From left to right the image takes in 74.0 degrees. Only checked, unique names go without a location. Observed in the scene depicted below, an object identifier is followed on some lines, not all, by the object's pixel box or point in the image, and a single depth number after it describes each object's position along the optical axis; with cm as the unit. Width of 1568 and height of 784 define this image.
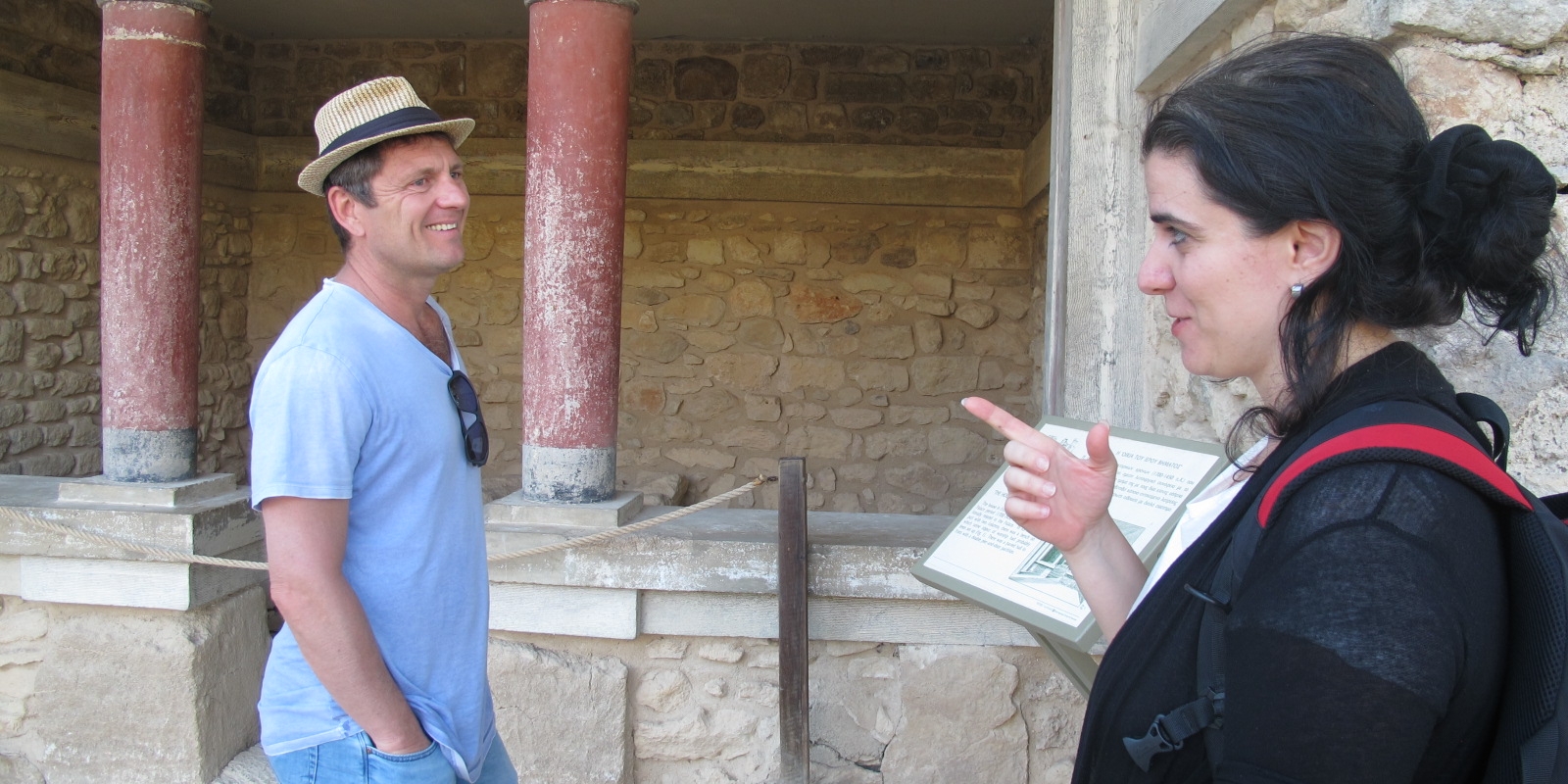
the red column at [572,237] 281
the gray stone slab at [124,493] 301
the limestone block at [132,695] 295
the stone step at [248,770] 305
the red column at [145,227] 308
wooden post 255
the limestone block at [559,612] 277
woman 74
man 142
